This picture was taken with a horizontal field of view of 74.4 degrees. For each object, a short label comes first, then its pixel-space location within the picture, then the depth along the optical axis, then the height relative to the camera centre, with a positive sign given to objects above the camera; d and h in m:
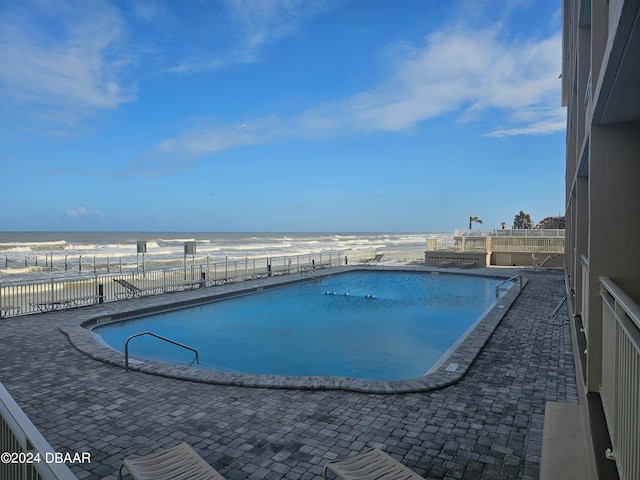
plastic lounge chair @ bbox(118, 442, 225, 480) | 2.98 -1.71
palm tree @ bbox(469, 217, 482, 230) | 64.44 +2.07
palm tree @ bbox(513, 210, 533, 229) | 66.90 +2.06
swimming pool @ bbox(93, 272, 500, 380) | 8.66 -2.55
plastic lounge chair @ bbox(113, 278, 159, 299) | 13.64 -1.80
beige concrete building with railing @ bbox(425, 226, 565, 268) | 23.34 -0.89
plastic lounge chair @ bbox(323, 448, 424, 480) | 2.96 -1.71
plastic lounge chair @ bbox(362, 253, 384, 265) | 27.03 -1.69
